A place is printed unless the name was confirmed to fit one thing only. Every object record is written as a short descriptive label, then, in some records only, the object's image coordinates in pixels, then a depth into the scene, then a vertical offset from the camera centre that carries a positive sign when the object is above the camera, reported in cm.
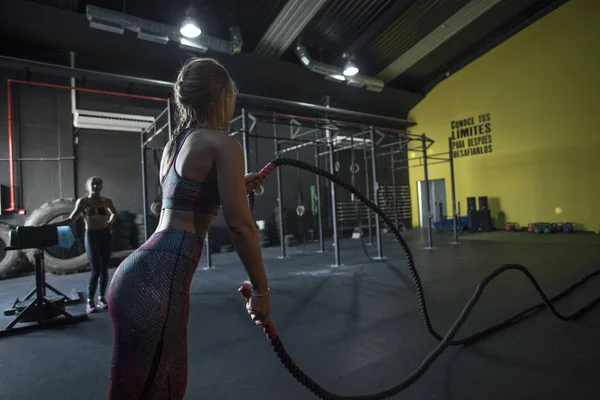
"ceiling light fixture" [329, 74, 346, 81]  761 +296
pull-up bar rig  493 +83
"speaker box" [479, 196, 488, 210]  918 -8
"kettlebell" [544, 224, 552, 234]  792 -76
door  1070 +16
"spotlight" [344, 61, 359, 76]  743 +305
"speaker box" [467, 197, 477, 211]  938 -7
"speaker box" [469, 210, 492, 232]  906 -56
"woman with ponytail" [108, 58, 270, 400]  81 -9
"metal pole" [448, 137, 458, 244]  667 -18
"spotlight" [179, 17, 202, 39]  530 +295
